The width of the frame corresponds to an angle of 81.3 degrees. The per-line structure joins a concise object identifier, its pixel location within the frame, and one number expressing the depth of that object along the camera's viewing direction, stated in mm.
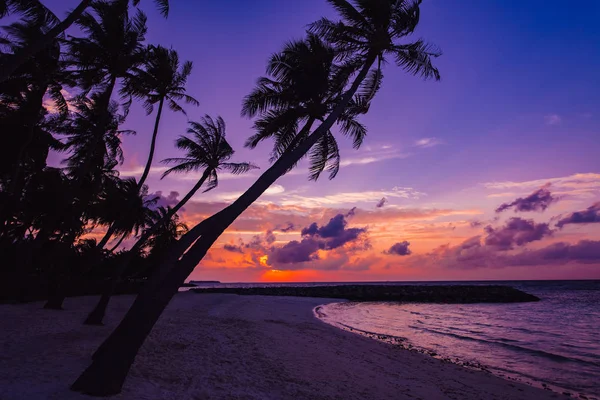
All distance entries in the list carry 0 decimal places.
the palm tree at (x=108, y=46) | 13289
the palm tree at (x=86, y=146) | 18078
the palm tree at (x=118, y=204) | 20938
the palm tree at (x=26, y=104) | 15062
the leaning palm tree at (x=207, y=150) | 16844
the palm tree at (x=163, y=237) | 30547
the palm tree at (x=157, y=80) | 14258
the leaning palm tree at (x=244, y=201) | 5879
